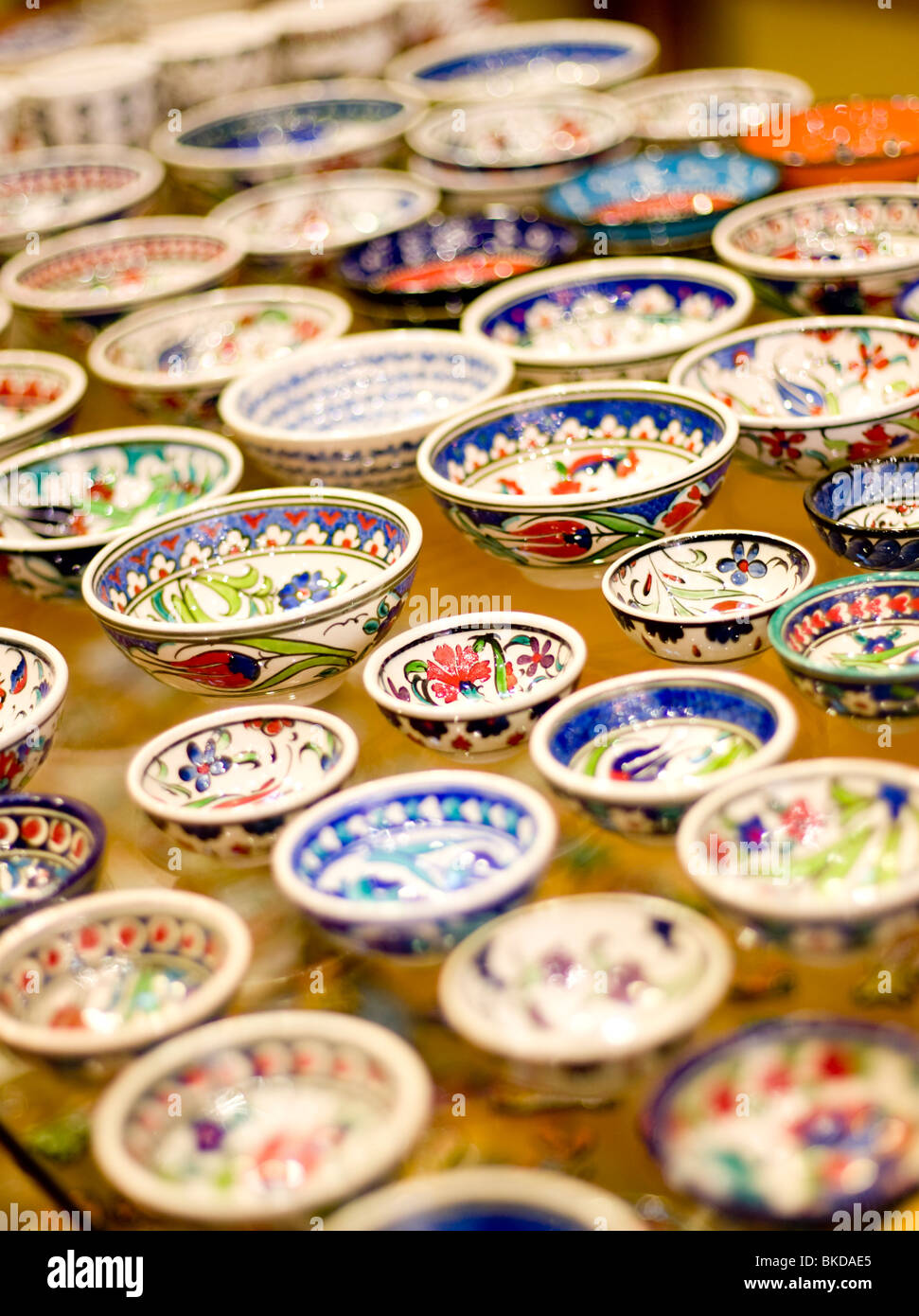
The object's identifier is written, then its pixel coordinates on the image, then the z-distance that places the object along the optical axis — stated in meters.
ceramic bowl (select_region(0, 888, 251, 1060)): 0.88
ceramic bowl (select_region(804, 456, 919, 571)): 1.22
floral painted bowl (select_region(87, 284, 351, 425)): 1.67
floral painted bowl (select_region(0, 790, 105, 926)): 1.01
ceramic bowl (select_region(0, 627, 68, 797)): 1.06
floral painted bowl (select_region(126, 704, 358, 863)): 1.05
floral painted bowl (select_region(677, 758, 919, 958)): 0.87
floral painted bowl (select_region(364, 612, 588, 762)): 1.08
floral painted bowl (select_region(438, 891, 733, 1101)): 0.75
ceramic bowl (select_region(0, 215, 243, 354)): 1.81
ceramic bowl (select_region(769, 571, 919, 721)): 1.06
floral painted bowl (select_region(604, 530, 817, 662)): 1.16
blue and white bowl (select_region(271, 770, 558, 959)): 0.87
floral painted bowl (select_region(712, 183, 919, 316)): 1.63
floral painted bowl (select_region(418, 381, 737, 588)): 1.17
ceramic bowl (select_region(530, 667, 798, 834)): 0.97
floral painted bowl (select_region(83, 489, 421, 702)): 1.10
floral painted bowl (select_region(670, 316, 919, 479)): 1.38
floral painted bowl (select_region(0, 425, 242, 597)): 1.42
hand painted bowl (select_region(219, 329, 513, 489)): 1.46
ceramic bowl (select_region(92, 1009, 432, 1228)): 0.75
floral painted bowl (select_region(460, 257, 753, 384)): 1.56
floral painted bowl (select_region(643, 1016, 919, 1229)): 0.72
